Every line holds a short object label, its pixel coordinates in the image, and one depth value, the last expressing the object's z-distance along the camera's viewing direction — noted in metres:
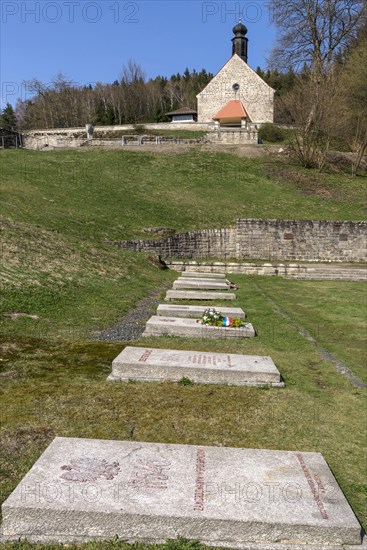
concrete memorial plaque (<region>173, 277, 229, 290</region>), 16.80
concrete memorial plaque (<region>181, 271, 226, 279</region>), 19.83
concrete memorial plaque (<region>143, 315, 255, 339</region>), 10.56
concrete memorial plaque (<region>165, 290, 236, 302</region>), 14.94
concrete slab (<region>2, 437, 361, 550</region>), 3.66
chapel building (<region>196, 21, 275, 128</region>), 60.19
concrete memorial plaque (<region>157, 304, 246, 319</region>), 12.23
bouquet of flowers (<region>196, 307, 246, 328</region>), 10.86
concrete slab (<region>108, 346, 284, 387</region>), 7.46
